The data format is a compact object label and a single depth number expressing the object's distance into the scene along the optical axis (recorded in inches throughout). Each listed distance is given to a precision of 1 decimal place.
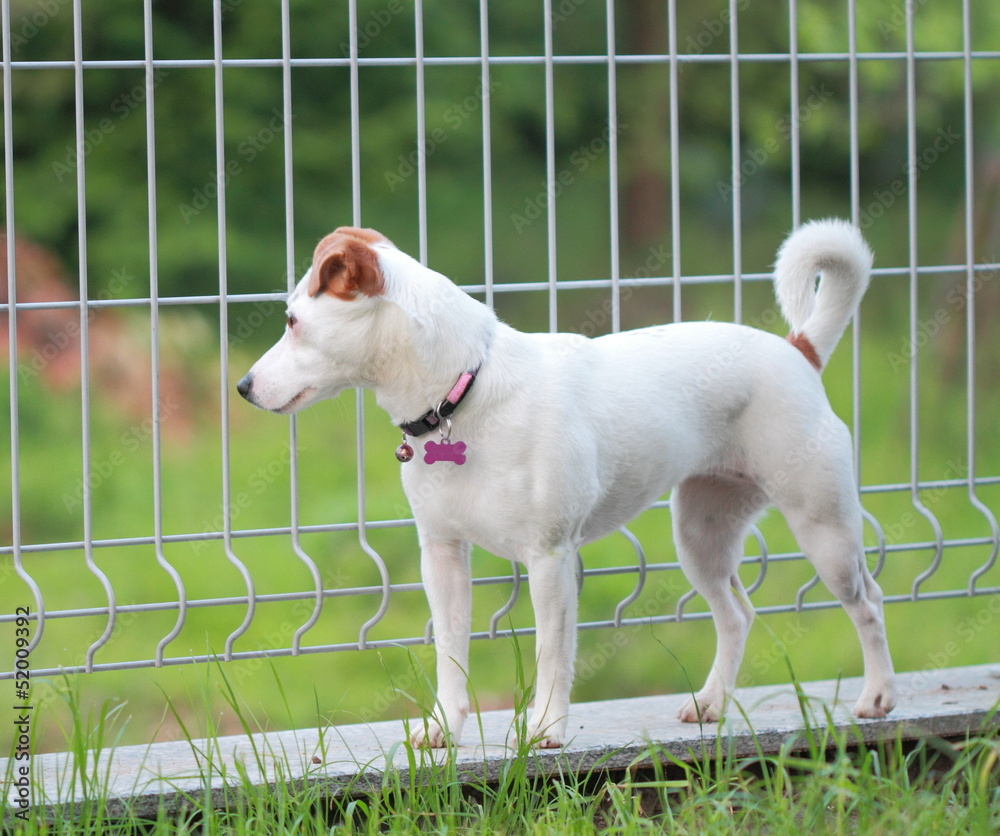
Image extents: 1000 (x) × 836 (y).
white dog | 203.5
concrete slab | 213.3
